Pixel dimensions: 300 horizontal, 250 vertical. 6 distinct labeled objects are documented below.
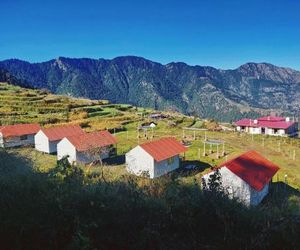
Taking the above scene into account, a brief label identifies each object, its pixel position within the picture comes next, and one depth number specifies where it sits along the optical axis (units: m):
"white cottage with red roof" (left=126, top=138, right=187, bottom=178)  24.74
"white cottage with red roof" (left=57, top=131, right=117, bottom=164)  28.51
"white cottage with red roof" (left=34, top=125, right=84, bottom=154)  33.05
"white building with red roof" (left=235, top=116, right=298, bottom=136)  55.19
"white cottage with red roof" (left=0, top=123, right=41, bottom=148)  33.76
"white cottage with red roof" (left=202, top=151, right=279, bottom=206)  17.04
